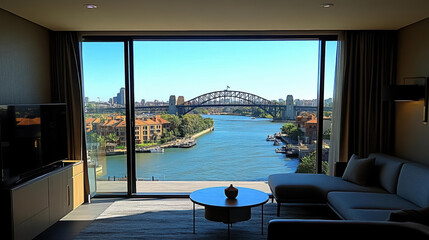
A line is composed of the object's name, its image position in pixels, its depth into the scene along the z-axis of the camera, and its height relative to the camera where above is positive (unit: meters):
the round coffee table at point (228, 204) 3.44 -1.04
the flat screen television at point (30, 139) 3.38 -0.41
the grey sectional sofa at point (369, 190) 3.32 -1.02
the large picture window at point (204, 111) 5.17 -0.11
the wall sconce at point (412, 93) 4.07 +0.14
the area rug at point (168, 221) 3.69 -1.44
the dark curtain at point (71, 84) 4.88 +0.30
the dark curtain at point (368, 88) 4.86 +0.24
